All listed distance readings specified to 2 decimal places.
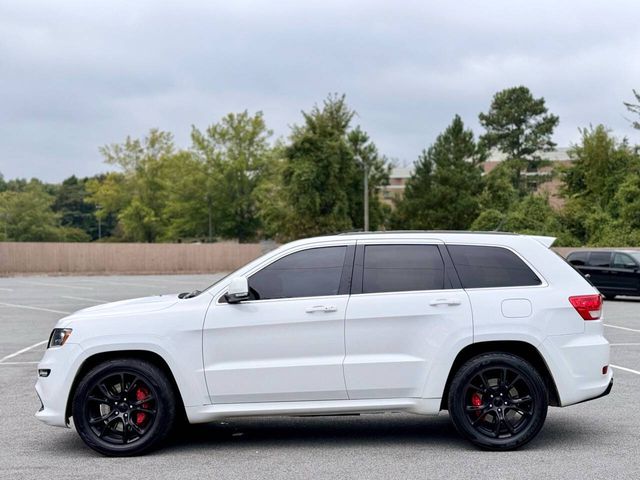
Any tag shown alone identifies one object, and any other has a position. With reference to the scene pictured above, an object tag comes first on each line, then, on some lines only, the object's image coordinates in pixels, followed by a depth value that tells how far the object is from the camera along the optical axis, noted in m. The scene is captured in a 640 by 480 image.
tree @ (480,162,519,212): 61.09
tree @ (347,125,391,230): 57.91
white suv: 6.79
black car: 25.38
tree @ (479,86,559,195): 76.69
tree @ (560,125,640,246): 47.91
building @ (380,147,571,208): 77.50
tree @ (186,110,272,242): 75.44
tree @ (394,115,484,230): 64.81
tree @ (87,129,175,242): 81.56
